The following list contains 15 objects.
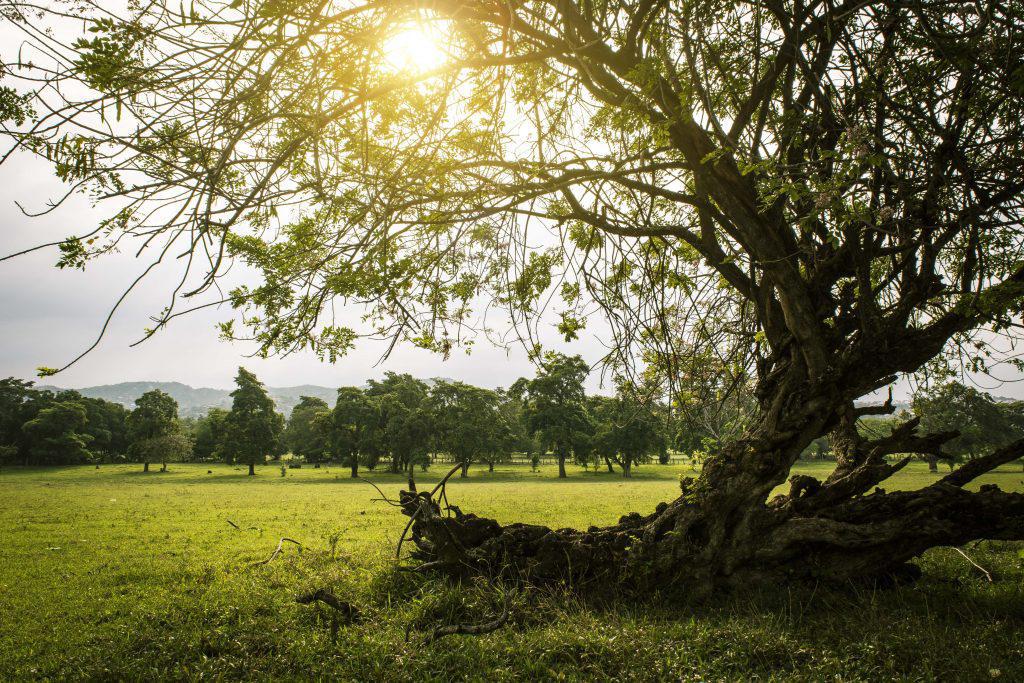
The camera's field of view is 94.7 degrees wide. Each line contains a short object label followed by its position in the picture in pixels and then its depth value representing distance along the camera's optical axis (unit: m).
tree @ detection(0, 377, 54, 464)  57.56
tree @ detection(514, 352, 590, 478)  46.44
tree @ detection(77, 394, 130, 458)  65.50
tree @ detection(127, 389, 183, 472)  51.38
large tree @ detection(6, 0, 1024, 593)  3.73
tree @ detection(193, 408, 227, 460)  64.31
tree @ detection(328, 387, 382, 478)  48.12
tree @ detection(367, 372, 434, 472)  46.62
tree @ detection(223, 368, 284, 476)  49.19
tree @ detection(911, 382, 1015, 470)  32.41
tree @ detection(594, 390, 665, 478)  49.05
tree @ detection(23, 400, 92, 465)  56.78
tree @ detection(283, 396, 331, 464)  65.69
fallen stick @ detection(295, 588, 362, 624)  5.14
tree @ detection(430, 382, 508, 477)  47.03
